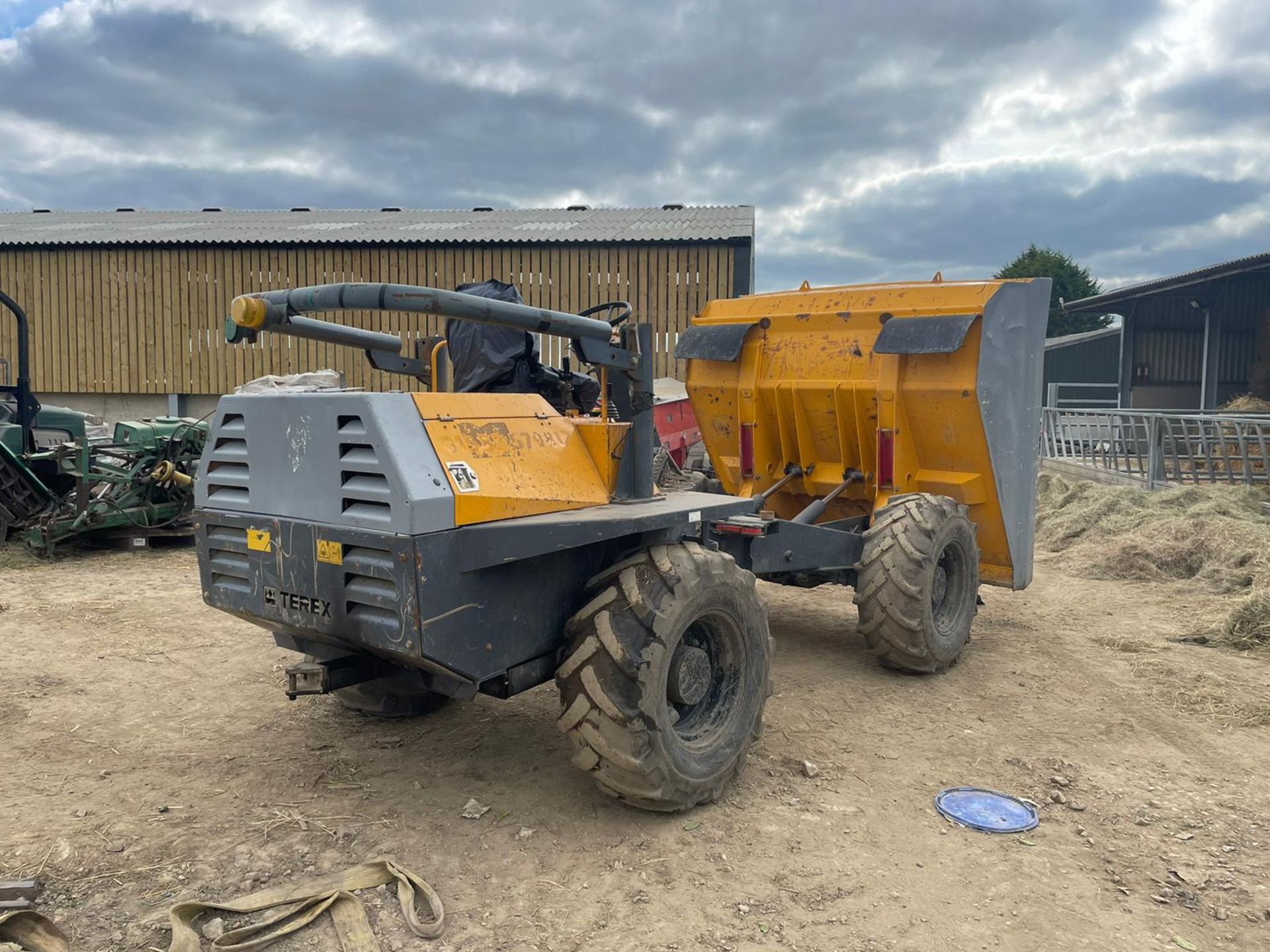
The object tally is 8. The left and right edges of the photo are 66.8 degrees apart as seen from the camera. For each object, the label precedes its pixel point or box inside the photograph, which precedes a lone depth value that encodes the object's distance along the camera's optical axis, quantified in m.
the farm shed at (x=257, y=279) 16.48
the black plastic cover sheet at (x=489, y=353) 4.21
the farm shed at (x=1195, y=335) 17.86
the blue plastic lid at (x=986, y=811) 3.65
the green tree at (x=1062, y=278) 43.53
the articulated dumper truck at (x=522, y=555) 3.21
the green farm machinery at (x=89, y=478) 9.05
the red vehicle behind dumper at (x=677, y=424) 11.55
